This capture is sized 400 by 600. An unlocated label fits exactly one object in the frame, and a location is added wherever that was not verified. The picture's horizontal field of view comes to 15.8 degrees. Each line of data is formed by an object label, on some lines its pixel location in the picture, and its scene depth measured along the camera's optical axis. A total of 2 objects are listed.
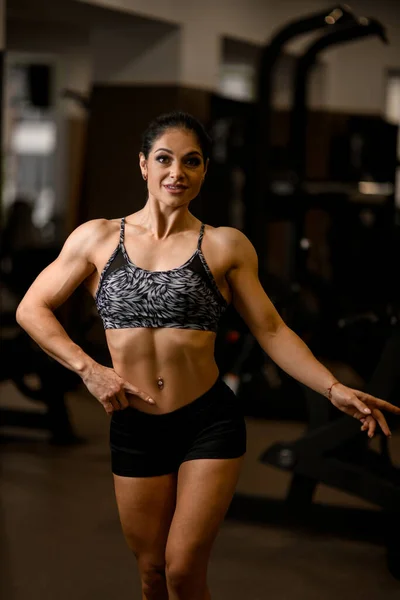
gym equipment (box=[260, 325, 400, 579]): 5.82
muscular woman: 3.51
